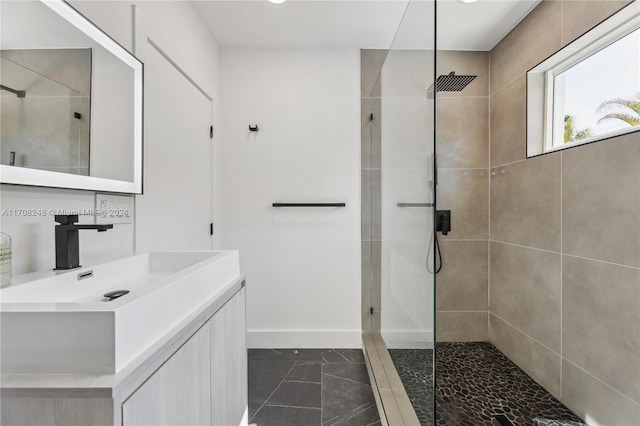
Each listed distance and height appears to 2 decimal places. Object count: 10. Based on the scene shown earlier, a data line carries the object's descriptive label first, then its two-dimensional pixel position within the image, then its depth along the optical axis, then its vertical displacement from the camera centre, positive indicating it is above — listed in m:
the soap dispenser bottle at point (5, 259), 0.70 -0.12
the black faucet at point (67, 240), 0.87 -0.09
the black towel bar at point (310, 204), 2.38 +0.06
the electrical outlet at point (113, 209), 1.11 +0.01
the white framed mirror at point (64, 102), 0.77 +0.35
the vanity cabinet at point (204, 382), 0.63 -0.48
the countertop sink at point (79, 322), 0.52 -0.22
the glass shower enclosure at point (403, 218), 1.17 -0.03
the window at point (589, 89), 1.42 +0.72
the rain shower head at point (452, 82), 2.06 +0.96
